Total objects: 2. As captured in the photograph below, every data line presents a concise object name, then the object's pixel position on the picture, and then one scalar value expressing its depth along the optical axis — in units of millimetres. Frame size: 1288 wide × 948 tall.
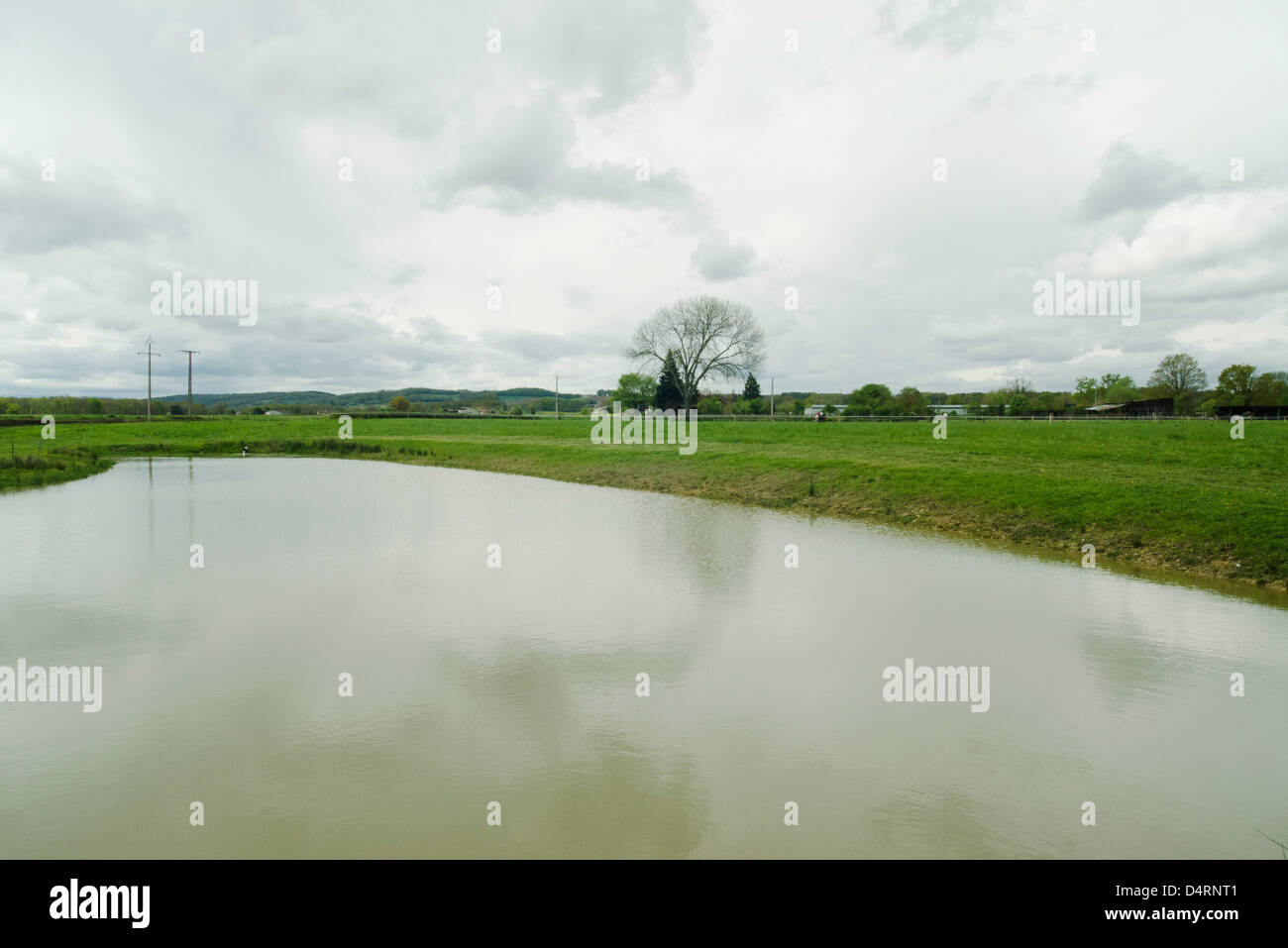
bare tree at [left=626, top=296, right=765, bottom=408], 76625
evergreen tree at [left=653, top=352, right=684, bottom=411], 76812
